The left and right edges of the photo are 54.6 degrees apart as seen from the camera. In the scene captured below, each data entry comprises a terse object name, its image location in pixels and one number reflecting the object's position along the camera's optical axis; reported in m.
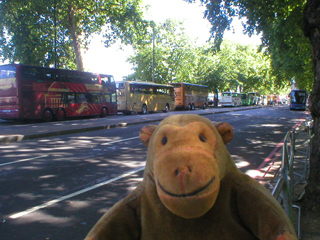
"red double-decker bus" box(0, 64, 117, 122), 18.52
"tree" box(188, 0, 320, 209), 11.40
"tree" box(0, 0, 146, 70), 26.38
